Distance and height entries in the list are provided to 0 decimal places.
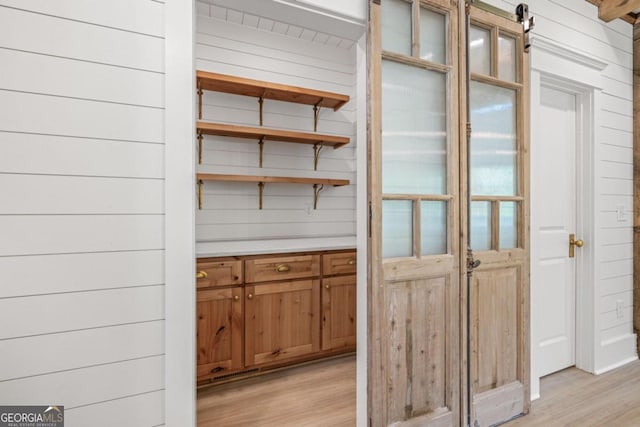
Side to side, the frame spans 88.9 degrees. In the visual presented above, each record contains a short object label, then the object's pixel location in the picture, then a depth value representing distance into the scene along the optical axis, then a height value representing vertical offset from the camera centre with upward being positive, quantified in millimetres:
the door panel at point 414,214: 1520 -1
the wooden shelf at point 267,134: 2460 +652
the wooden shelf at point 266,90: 2441 +1004
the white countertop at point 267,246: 2224 -237
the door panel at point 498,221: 1813 -41
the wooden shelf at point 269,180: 2512 +286
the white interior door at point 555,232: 2352 -136
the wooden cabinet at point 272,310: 2172 -698
